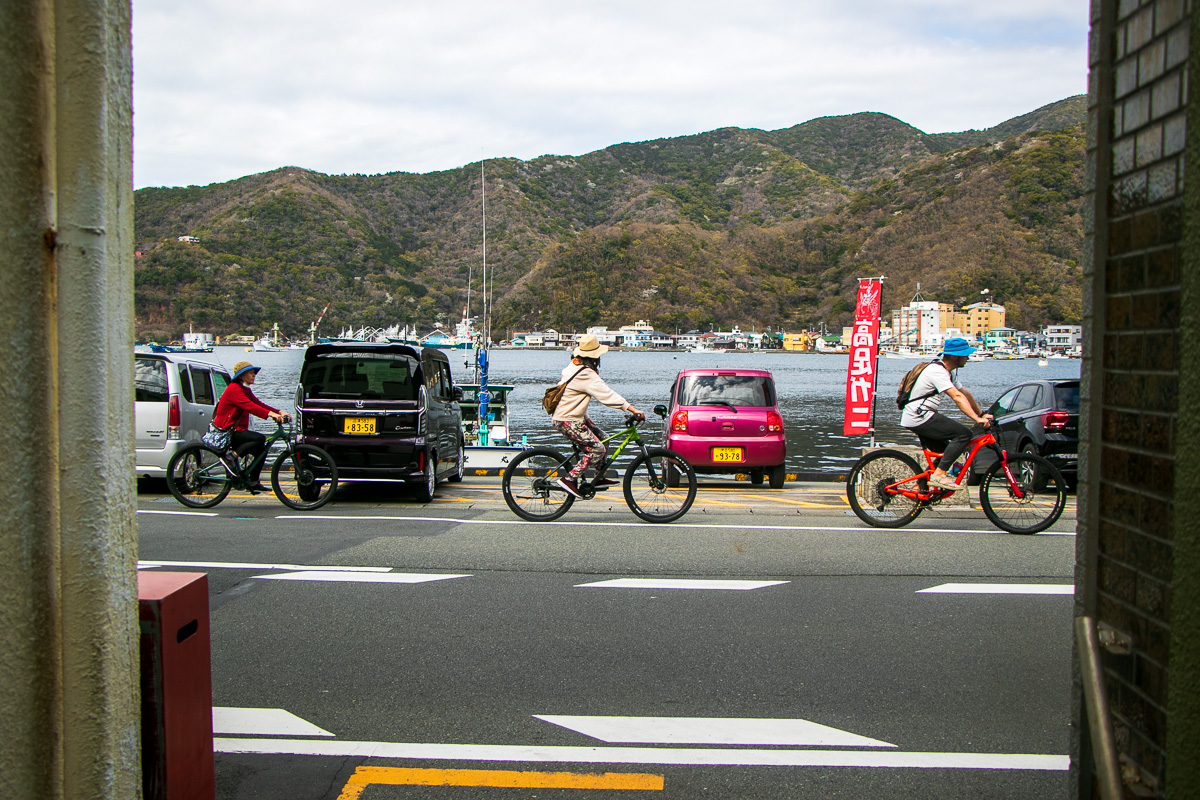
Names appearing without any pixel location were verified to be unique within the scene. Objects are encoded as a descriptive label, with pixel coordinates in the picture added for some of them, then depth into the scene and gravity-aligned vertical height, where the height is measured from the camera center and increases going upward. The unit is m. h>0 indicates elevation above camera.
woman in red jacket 10.70 -0.65
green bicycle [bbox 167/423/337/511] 10.45 -1.40
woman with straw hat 9.41 -0.52
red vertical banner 14.48 +0.01
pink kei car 13.45 -1.14
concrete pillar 2.14 -0.12
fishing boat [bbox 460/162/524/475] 19.16 -1.43
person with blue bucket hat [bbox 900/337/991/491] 8.89 -0.52
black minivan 10.95 -0.63
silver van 11.90 -0.73
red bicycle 8.77 -1.31
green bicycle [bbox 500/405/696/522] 9.52 -1.36
